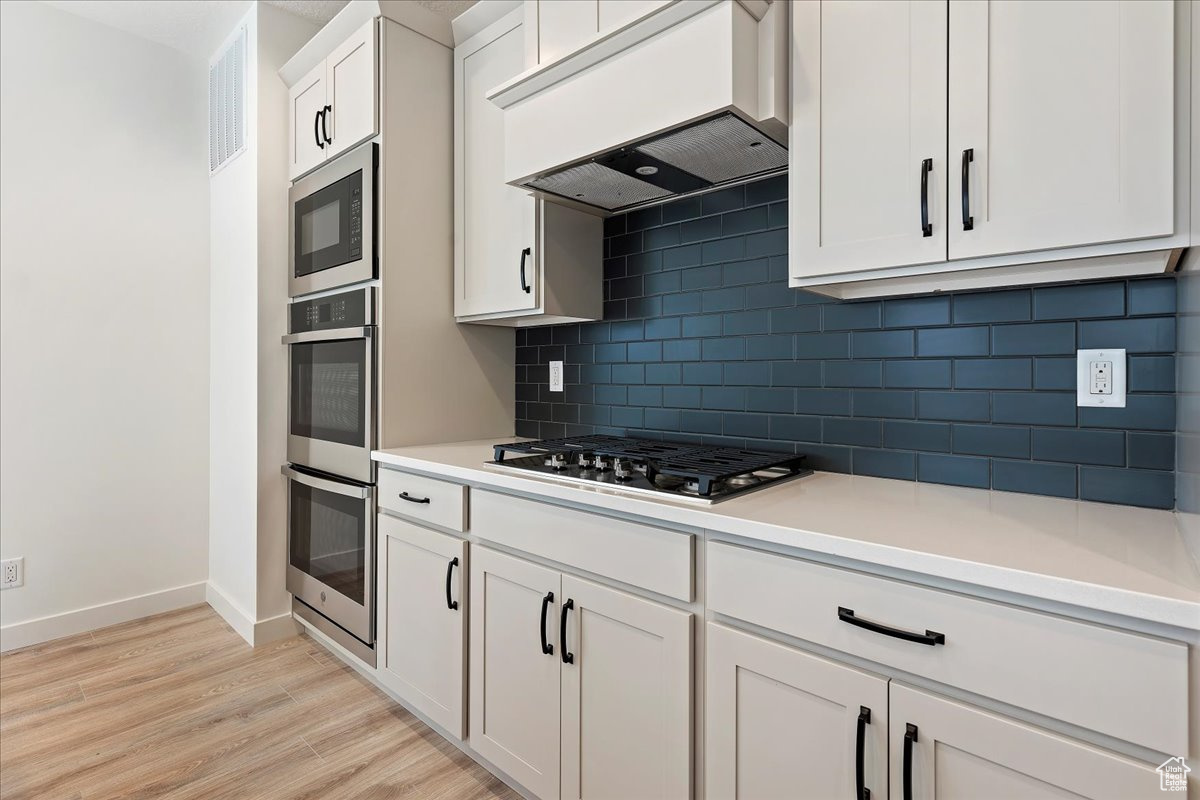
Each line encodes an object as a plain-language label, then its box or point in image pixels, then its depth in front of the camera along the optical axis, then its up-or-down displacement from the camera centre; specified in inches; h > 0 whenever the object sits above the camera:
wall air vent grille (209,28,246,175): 107.9 +54.2
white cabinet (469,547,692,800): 49.8 -27.8
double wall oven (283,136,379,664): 86.4 -1.6
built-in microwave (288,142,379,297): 86.5 +26.3
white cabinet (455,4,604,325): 80.1 +22.6
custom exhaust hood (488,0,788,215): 53.9 +28.2
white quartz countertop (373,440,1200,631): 31.0 -9.5
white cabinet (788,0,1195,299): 38.9 +18.8
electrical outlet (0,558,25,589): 102.9 -31.6
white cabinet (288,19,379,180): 86.4 +45.4
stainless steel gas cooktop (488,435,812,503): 52.0 -7.3
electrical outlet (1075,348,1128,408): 49.0 +1.3
